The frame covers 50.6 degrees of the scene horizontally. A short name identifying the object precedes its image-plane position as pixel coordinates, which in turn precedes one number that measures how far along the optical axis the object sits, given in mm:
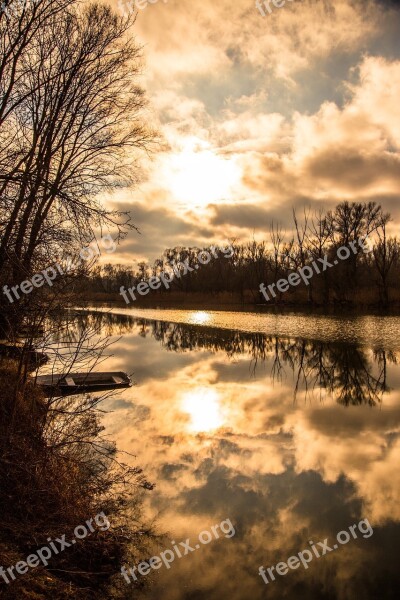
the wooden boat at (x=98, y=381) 12102
